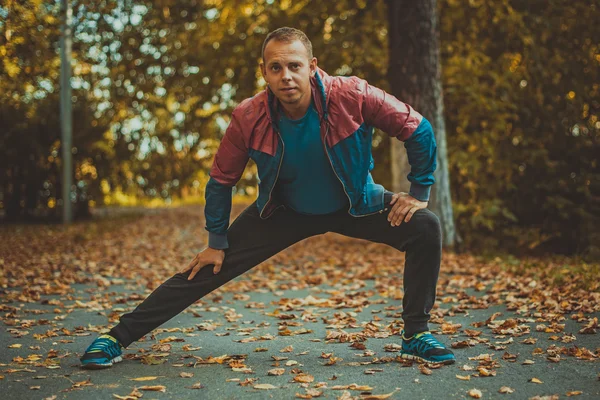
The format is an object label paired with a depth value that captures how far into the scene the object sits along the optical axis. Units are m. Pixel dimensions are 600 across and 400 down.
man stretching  4.21
